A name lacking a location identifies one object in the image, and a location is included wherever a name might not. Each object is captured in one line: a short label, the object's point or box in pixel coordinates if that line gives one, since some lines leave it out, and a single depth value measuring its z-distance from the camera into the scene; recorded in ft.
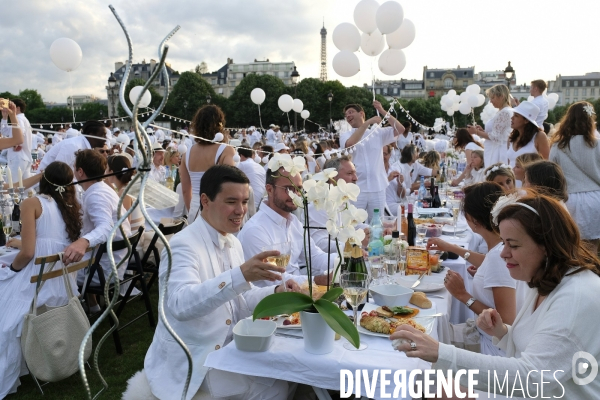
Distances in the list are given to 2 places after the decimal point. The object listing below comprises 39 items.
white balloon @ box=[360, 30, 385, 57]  23.66
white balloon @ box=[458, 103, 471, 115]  47.93
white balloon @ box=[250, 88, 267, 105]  50.67
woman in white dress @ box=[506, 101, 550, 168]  16.85
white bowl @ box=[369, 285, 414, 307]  7.39
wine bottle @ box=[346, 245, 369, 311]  8.32
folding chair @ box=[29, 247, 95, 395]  9.97
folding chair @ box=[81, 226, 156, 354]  11.94
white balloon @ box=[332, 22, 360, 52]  23.09
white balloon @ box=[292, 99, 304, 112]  59.92
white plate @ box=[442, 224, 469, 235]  13.84
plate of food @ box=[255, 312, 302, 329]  6.55
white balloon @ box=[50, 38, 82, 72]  22.45
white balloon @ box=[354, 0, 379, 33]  22.07
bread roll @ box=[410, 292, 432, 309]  7.52
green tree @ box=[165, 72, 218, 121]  152.05
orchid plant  5.27
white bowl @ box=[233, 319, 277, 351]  5.92
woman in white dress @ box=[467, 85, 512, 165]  19.27
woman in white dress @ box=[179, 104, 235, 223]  13.48
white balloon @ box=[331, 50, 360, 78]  23.81
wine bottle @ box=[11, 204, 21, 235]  13.10
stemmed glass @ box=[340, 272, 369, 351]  6.31
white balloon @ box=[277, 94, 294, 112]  55.21
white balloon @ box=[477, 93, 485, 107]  45.90
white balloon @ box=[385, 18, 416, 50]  23.17
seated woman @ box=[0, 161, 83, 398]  10.30
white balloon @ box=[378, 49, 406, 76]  23.93
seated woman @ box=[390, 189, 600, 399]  5.03
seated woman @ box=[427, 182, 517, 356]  7.57
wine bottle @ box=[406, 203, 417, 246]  11.93
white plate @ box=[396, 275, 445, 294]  8.38
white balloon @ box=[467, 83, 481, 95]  47.42
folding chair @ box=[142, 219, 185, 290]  13.91
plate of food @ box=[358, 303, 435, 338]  6.37
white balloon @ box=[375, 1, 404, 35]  20.83
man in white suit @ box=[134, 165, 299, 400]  6.12
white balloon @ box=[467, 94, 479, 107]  45.44
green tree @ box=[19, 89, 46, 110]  180.92
